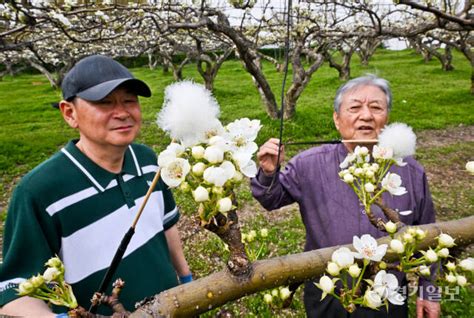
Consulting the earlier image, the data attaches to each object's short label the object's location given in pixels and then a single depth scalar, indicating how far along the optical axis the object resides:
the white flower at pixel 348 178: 1.21
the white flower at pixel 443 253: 0.94
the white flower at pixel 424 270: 0.94
